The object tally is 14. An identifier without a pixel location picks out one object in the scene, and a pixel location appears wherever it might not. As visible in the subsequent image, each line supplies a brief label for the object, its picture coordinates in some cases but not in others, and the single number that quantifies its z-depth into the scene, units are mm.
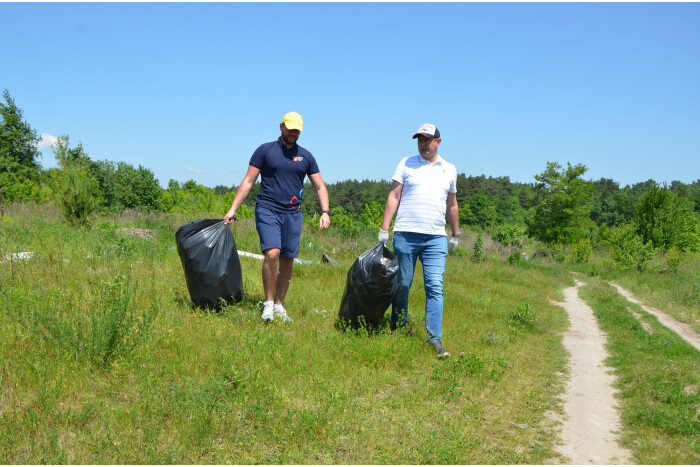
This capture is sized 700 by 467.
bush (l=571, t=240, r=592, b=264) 26891
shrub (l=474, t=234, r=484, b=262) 18047
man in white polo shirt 4676
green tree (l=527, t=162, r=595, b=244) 39375
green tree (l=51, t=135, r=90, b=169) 31156
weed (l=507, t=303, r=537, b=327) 6984
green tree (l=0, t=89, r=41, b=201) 40062
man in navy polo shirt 4852
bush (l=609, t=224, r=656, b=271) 21562
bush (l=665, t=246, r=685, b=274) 20234
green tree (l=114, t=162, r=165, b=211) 47750
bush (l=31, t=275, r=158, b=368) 3424
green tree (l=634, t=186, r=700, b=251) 26266
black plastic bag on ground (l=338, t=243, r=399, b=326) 4633
